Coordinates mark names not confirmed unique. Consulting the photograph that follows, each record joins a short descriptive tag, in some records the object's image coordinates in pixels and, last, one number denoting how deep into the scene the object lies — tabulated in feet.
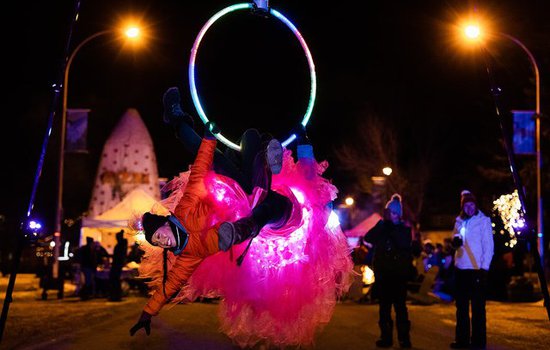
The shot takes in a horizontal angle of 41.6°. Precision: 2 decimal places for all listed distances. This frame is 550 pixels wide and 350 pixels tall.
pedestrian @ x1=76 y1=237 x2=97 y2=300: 64.13
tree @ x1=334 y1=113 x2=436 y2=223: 144.87
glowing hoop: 25.81
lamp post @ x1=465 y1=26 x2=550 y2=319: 25.54
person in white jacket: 30.63
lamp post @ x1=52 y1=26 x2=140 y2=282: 70.40
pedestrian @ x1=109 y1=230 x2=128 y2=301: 60.29
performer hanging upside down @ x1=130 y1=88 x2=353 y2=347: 20.97
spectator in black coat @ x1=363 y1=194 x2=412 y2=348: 30.04
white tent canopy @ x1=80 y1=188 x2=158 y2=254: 82.79
